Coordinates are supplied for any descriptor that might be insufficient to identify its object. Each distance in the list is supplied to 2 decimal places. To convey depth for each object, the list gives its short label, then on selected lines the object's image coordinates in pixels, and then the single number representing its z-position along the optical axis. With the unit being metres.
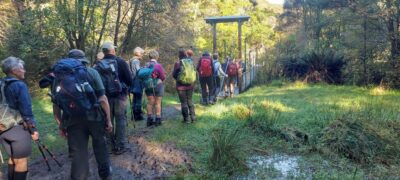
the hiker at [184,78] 7.98
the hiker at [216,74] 12.38
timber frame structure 17.42
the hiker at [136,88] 7.83
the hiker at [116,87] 5.67
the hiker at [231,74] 14.15
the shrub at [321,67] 19.53
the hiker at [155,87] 7.82
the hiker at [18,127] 4.44
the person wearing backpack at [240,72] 15.69
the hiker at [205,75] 10.95
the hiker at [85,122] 4.35
